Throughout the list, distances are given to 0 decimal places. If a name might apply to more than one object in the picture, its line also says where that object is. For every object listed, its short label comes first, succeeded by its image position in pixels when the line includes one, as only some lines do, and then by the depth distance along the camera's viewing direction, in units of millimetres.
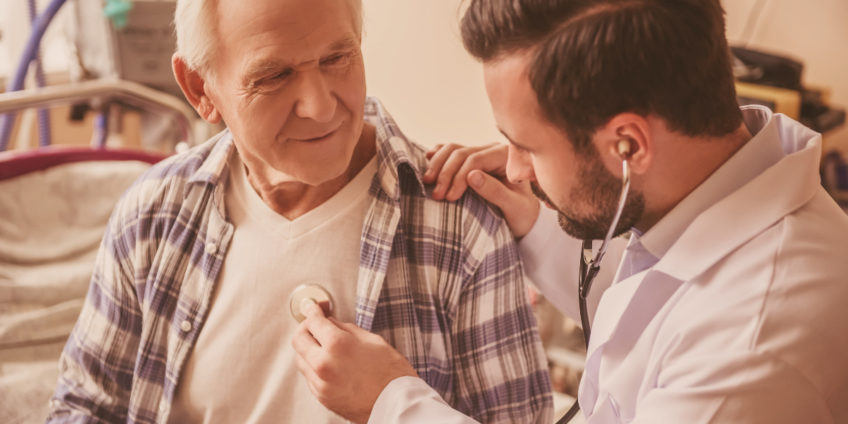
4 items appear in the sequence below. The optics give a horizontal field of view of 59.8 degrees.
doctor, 814
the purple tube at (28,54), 2422
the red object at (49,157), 1794
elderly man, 1169
